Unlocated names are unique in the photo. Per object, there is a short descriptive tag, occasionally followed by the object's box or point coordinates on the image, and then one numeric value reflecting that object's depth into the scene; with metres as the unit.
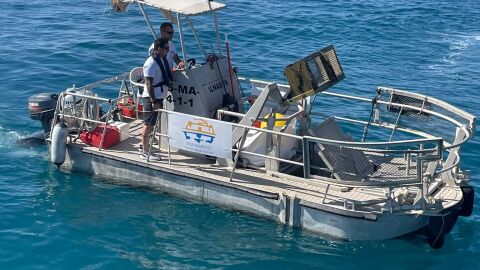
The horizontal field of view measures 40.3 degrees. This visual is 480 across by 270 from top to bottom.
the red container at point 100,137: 14.39
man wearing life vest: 13.19
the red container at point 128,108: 16.03
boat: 11.83
